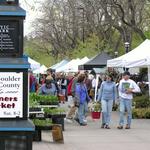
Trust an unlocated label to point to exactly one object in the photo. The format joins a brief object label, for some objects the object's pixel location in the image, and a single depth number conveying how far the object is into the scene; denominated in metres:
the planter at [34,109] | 16.11
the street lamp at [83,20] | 47.22
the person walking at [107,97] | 18.00
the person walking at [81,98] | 19.12
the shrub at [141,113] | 21.81
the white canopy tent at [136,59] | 21.94
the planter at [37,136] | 13.65
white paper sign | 7.12
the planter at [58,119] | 16.48
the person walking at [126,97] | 17.64
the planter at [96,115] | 20.89
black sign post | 7.12
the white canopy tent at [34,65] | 31.35
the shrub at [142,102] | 23.55
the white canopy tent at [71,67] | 49.00
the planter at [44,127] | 13.58
